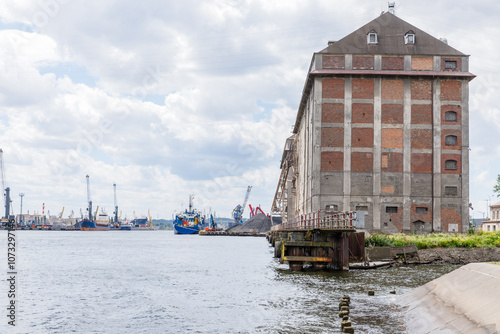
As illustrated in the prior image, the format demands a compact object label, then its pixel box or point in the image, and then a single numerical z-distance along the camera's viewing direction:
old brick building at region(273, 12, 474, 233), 58.34
